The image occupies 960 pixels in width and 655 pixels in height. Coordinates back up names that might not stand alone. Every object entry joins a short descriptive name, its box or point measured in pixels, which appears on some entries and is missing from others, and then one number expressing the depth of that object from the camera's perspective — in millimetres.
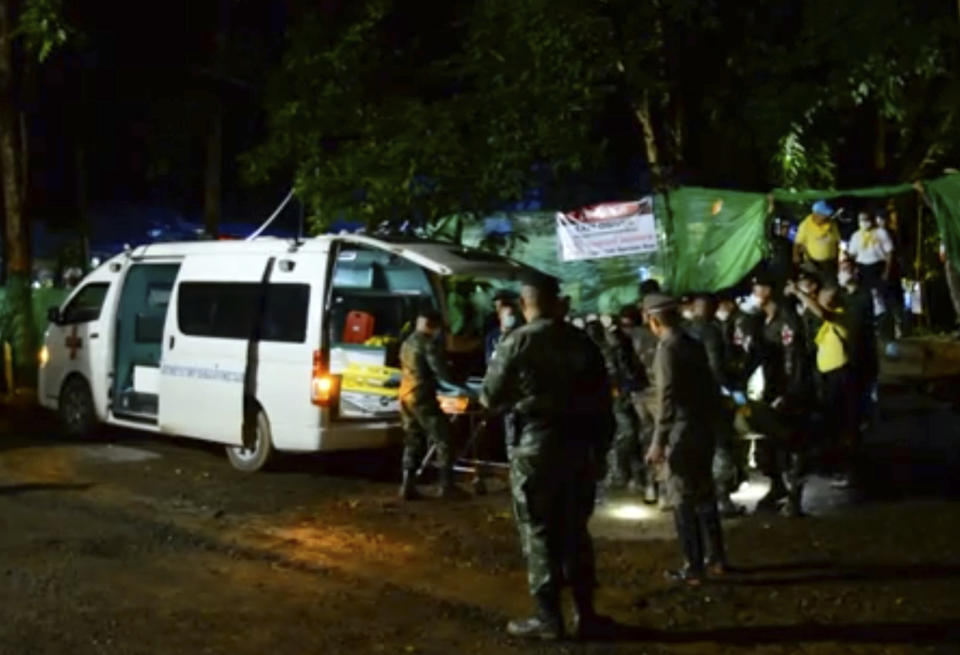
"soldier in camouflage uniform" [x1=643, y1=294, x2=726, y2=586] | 7672
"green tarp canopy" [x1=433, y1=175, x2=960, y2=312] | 11758
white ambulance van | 11305
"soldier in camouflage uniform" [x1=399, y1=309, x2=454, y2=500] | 10633
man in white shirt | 14891
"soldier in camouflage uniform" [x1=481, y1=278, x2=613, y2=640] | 6719
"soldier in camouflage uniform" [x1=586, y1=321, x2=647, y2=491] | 10695
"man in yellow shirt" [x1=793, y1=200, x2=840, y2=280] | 14125
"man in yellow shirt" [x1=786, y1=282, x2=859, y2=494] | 10992
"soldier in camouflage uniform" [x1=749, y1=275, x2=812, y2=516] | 9875
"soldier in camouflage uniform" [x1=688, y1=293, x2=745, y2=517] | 9727
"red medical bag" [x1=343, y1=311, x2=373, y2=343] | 12144
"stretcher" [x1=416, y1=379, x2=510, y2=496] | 10930
